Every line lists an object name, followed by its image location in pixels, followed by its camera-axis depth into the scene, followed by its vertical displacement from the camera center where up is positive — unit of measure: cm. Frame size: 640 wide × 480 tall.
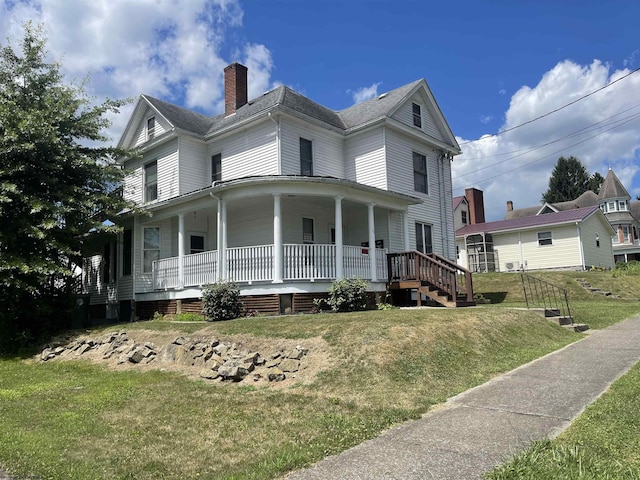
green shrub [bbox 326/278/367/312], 1379 -15
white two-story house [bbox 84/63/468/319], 1455 +318
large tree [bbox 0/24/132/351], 1386 +363
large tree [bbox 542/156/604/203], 6556 +1358
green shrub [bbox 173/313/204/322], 1470 -65
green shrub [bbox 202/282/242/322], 1355 -21
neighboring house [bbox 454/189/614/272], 3092 +270
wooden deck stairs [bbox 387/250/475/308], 1516 +29
